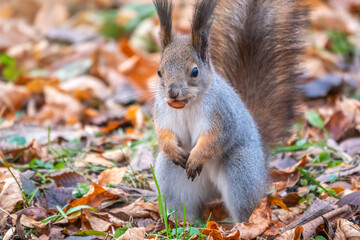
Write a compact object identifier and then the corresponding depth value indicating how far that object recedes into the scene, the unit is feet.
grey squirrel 16.38
